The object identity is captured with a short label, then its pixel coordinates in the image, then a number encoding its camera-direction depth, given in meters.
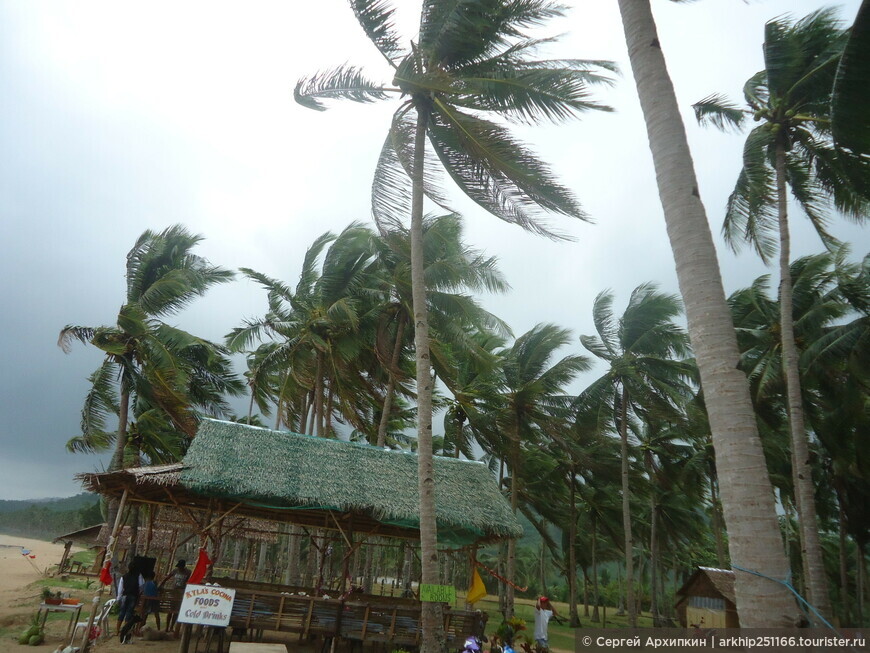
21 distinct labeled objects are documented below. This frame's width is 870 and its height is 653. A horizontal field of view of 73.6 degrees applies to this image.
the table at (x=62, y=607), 10.31
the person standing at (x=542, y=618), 13.17
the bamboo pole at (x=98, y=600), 9.84
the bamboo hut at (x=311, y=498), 11.35
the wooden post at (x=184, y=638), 9.91
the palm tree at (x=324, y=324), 18.70
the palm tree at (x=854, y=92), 4.91
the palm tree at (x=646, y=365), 21.12
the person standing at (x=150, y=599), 11.94
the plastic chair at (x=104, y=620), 11.48
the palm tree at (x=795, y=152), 11.22
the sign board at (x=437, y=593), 8.59
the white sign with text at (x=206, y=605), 8.99
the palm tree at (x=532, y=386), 21.80
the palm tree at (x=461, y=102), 9.41
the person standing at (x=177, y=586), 11.84
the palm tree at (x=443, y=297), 16.56
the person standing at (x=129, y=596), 11.73
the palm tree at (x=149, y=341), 17.27
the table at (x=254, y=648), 9.03
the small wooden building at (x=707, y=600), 19.36
